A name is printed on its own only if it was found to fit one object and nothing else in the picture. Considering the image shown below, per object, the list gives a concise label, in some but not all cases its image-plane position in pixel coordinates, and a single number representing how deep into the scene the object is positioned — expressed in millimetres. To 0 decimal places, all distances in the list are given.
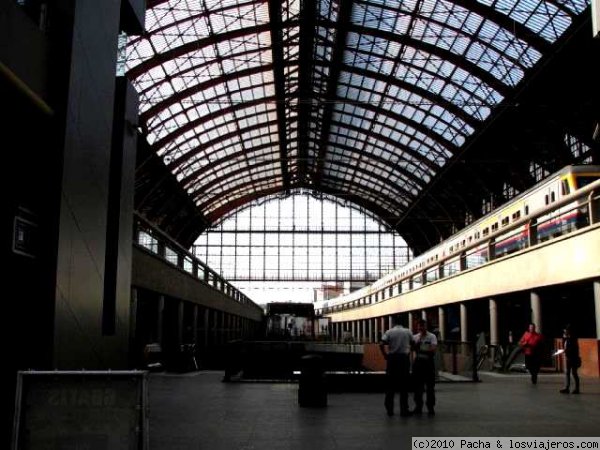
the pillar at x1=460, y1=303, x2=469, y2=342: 33625
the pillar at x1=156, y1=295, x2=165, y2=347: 25797
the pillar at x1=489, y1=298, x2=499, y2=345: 28656
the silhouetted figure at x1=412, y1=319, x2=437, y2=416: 11672
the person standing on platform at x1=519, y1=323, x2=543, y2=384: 18547
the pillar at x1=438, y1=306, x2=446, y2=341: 37531
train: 20312
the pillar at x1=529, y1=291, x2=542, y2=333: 24078
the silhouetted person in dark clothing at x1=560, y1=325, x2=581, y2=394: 14914
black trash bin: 12750
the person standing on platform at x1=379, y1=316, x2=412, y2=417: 11788
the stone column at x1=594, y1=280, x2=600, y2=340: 19062
